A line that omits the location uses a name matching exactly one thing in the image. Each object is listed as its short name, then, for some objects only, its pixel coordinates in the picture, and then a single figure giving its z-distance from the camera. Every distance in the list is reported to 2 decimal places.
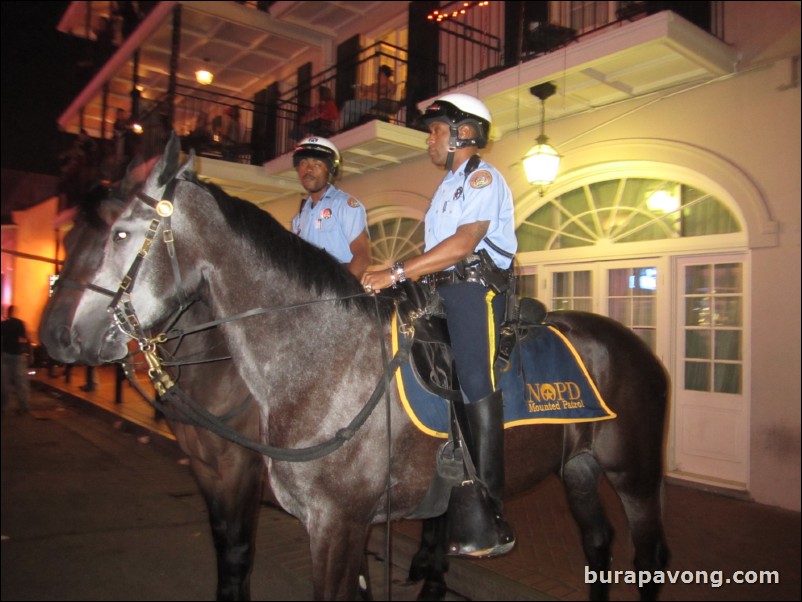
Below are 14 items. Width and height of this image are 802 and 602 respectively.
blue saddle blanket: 2.52
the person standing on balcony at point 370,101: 9.97
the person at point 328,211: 3.83
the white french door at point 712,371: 6.26
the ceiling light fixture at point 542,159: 7.07
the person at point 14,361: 11.40
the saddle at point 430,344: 2.56
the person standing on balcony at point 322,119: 10.41
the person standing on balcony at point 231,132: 12.31
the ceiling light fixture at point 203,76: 14.04
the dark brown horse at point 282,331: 2.29
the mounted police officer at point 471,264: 2.52
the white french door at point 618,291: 6.90
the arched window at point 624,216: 6.58
